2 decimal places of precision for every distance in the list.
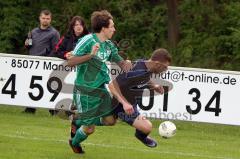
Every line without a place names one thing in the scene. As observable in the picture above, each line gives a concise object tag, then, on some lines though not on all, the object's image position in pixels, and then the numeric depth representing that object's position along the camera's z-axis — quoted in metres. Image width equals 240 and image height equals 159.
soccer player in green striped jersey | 17.47
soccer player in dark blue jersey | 17.37
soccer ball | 19.64
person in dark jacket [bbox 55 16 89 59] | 26.06
